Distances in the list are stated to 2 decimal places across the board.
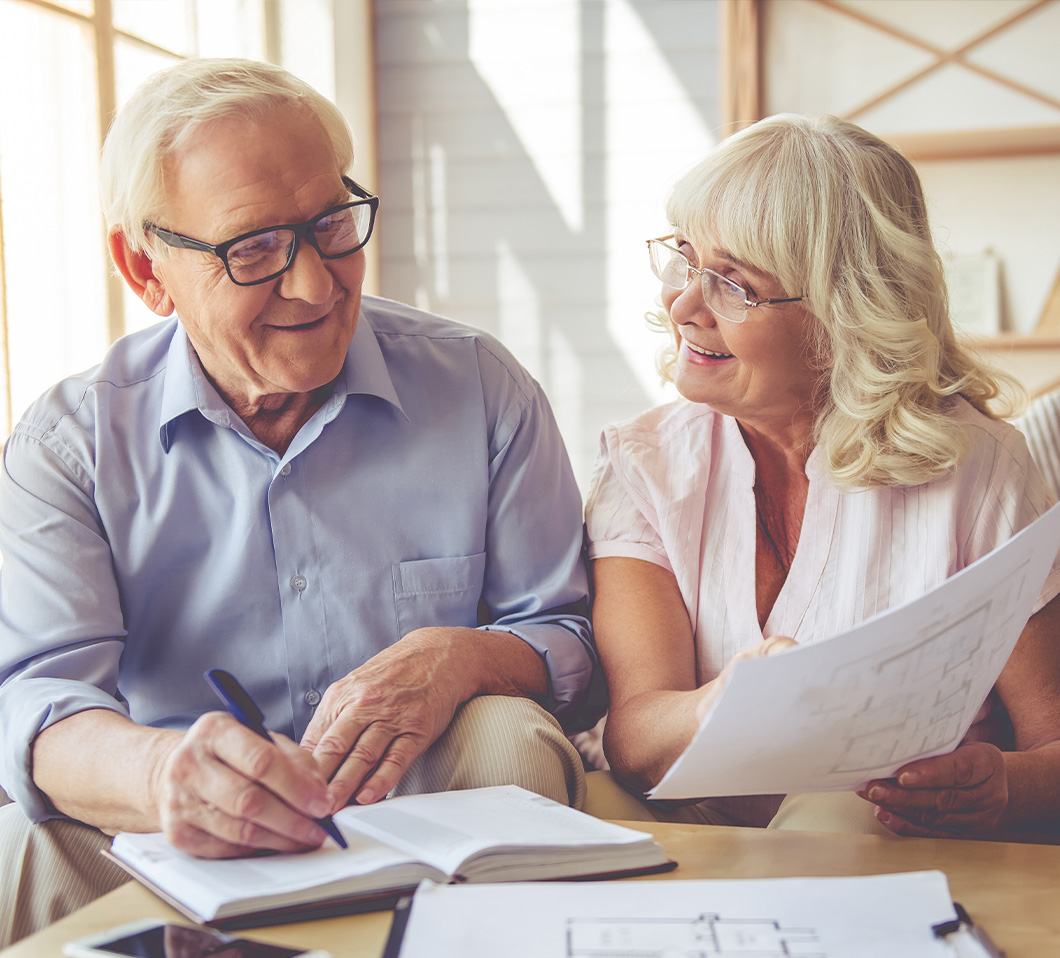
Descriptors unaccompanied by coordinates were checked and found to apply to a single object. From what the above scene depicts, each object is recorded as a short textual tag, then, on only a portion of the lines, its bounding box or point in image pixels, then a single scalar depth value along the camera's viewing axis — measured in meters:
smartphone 0.72
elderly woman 1.36
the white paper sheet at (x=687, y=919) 0.74
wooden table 0.78
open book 0.80
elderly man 1.18
